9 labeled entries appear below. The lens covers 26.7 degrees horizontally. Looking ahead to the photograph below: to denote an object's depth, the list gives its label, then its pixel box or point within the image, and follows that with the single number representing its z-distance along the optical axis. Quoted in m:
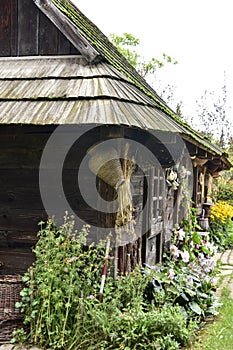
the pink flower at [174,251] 6.23
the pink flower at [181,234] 6.71
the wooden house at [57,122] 4.39
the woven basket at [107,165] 4.43
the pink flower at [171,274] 5.19
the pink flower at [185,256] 6.13
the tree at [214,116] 22.61
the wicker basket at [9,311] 4.33
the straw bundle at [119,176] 4.44
